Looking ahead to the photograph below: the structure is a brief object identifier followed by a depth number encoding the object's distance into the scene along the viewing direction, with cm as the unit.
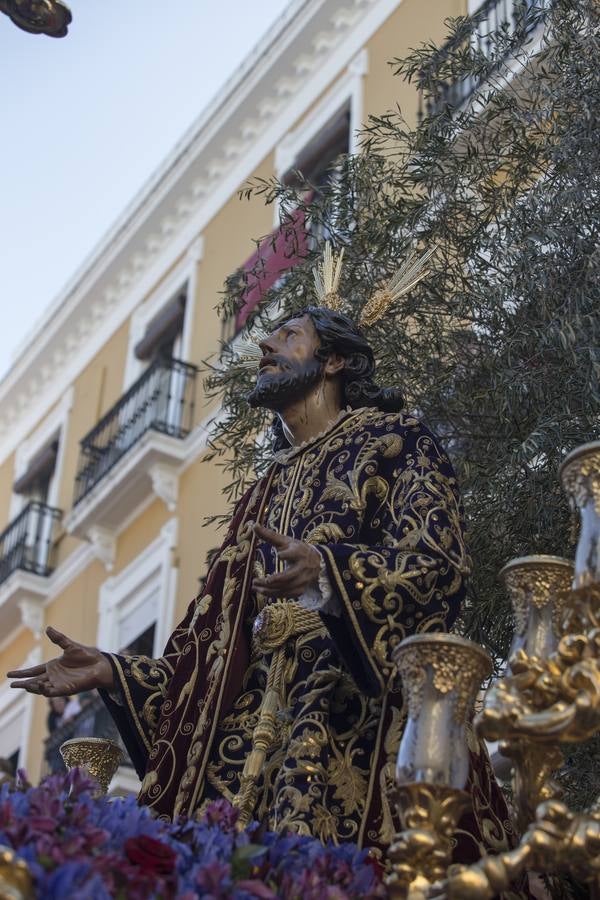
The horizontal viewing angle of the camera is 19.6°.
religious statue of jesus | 389
